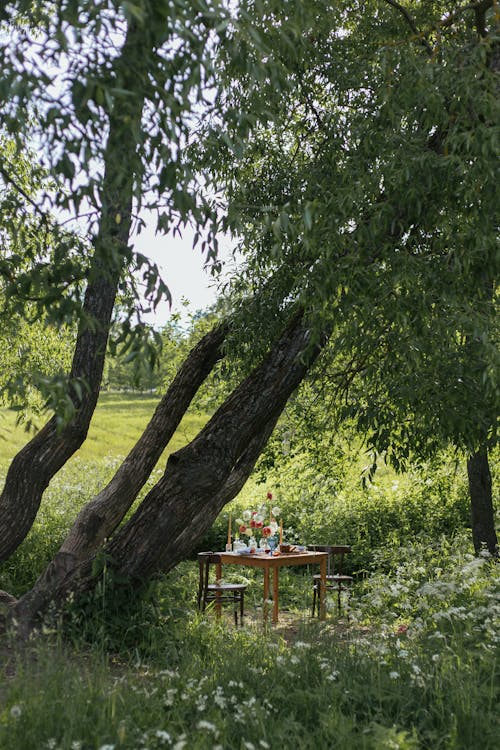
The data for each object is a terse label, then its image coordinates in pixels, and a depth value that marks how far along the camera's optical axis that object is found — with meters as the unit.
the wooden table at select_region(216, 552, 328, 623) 8.91
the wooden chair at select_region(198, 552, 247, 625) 8.55
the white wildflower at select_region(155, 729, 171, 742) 3.39
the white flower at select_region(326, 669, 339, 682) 4.40
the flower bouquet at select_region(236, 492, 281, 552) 9.32
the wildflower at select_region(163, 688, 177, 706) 4.06
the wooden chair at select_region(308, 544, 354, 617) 9.82
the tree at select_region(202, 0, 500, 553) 5.29
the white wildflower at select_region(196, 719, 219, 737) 3.40
